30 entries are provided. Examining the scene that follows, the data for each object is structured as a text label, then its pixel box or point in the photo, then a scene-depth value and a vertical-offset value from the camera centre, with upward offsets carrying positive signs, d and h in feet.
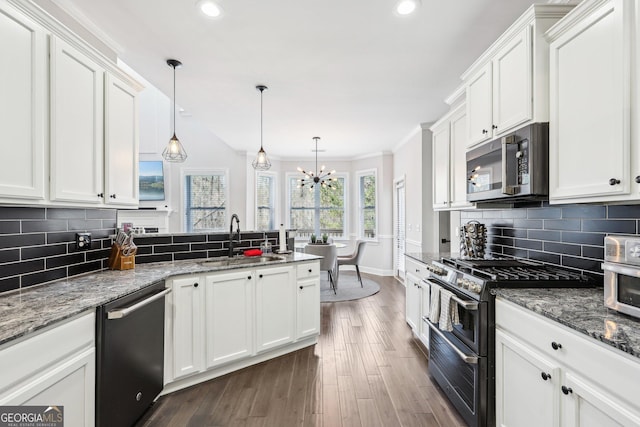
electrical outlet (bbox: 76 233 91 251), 6.96 -0.65
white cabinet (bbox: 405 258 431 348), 9.26 -2.82
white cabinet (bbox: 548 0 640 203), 4.20 +1.69
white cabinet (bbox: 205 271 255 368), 7.78 -2.77
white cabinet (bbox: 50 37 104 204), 5.35 +1.72
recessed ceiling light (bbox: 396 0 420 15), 6.61 +4.68
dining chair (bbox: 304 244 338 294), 16.49 -2.17
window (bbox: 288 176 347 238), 24.64 +0.48
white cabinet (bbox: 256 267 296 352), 8.75 -2.81
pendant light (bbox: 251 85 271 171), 12.80 +2.26
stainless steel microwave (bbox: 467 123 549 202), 5.70 +1.02
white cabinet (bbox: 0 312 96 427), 3.61 -2.13
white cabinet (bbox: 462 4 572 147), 5.73 +2.95
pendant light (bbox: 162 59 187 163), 10.84 +2.27
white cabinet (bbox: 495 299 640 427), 3.28 -2.14
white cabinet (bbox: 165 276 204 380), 7.21 -2.76
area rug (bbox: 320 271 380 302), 16.01 -4.47
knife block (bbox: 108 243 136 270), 7.72 -1.19
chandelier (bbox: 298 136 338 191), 24.09 +2.73
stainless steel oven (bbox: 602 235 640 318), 3.83 -0.80
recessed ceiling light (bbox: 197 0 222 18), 6.70 +4.71
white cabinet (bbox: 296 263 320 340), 9.62 -2.88
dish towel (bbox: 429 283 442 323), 7.02 -2.18
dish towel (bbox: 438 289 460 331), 6.34 -2.13
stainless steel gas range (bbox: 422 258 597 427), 5.52 -2.15
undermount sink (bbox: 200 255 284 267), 8.80 -1.47
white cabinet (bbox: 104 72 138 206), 6.64 +1.69
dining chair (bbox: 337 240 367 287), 18.33 -2.74
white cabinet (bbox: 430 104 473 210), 9.53 +1.85
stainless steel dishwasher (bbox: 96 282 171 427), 5.03 -2.70
